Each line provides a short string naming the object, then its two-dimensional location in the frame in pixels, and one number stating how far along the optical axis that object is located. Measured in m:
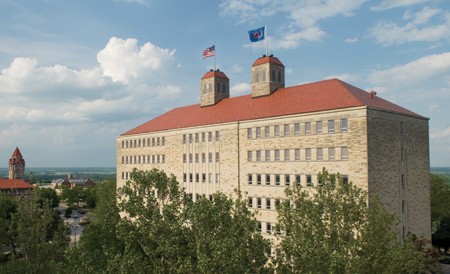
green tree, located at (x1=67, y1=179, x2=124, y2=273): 26.84
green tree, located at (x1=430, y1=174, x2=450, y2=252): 63.88
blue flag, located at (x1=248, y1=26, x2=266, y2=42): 66.25
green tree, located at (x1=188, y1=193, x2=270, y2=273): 23.73
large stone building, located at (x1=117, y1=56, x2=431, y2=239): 46.69
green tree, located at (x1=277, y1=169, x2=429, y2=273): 25.89
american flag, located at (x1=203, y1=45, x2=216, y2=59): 73.44
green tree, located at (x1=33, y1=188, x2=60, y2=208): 132.27
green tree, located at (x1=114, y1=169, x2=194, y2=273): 25.28
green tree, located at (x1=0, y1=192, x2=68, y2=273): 38.03
